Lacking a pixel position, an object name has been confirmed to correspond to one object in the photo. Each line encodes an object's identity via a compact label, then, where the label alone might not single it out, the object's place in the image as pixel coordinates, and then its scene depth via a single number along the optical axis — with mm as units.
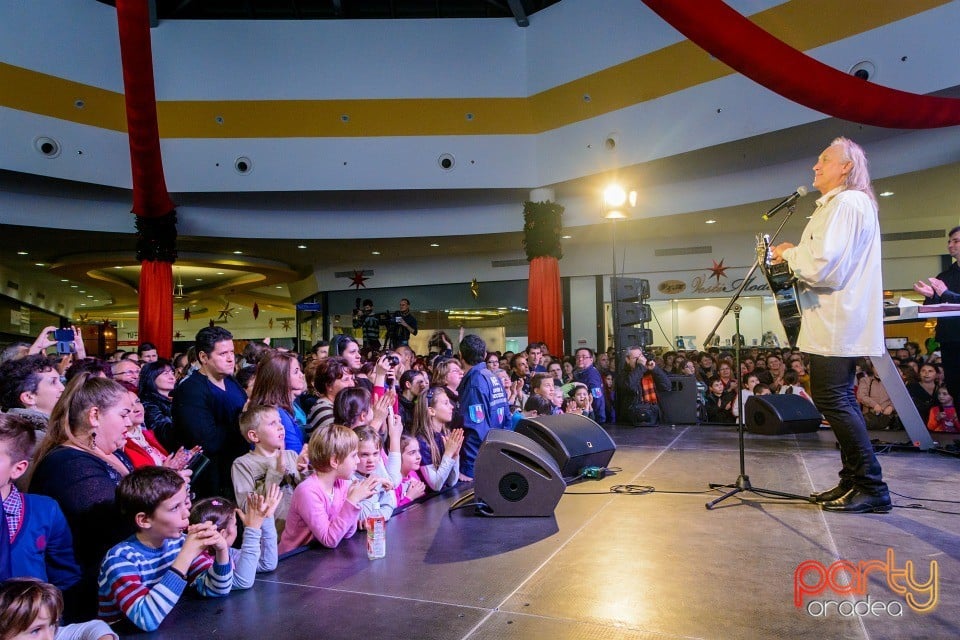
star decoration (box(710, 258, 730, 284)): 12250
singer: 2885
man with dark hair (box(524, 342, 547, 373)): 7824
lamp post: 8219
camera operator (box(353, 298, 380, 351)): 8945
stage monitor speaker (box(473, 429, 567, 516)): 3109
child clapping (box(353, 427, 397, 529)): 3037
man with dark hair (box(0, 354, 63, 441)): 2811
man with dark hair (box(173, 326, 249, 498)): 3211
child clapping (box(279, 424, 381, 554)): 2711
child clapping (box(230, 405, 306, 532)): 2758
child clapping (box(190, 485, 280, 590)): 2129
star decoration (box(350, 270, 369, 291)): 15086
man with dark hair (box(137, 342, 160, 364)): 7089
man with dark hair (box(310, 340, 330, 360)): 5590
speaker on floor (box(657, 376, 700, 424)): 7852
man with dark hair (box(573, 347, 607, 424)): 7723
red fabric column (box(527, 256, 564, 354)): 10359
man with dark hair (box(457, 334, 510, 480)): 4184
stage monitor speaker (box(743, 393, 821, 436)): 4727
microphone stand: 3125
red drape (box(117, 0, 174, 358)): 7316
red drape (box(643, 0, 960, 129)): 5898
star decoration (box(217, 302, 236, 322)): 21566
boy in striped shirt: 1887
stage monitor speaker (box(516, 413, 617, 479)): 3811
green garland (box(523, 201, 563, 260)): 10477
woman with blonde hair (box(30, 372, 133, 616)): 1972
